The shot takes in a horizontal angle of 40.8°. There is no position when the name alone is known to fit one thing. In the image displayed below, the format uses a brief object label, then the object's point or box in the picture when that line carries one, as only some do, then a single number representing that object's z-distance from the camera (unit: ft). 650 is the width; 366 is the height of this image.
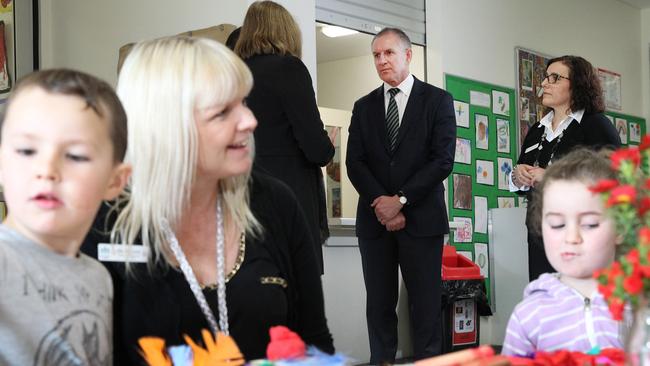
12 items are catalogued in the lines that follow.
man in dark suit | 13.33
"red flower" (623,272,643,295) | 2.74
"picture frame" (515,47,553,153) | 22.77
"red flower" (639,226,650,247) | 2.73
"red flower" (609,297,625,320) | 2.86
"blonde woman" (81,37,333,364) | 4.36
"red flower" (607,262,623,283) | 2.81
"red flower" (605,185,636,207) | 2.82
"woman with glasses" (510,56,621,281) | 12.49
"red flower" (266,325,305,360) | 2.93
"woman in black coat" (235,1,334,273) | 10.33
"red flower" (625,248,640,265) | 2.76
